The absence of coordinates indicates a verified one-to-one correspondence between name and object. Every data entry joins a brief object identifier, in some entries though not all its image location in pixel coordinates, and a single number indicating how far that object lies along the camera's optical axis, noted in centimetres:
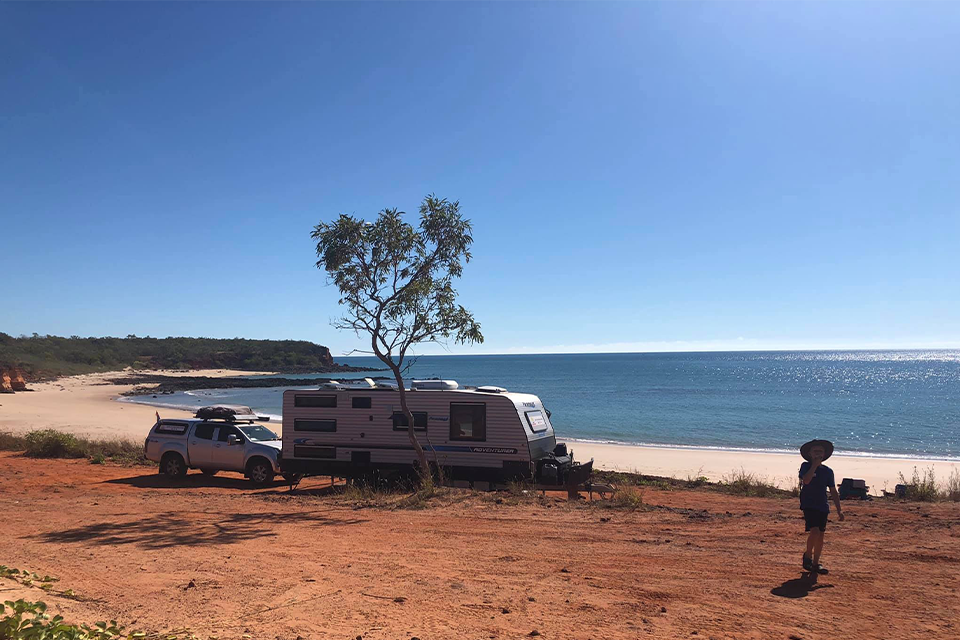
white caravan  1447
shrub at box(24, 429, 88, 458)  2048
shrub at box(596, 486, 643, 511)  1224
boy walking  711
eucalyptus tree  1431
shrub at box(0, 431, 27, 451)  2205
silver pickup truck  1702
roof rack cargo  1797
